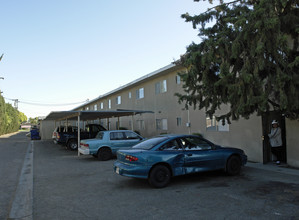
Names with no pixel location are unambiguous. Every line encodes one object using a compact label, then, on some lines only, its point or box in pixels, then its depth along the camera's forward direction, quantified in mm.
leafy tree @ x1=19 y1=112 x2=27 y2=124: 121056
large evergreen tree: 5734
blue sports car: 6410
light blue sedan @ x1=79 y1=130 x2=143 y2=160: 11656
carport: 13970
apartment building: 9844
